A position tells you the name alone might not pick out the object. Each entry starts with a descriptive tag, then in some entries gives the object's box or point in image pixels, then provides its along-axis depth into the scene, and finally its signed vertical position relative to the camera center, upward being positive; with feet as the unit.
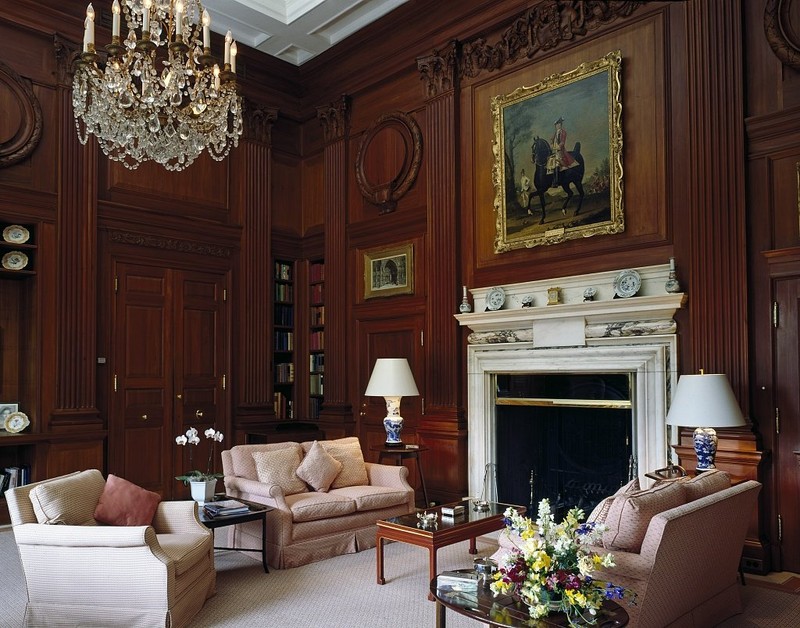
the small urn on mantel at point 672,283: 16.62 +1.36
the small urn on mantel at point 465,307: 21.07 +1.07
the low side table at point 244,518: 14.49 -3.70
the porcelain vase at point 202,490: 15.97 -3.34
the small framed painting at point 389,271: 23.50 +2.50
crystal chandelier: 13.62 +5.32
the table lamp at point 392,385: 20.47 -1.24
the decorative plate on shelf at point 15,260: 20.48 +2.56
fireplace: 17.22 -1.29
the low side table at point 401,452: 20.07 -3.17
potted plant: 15.97 -3.18
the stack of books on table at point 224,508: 15.02 -3.62
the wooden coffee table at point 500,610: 8.55 -3.49
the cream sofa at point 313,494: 15.98 -3.78
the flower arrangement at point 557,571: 8.39 -2.85
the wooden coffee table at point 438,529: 13.64 -3.82
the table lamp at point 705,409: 14.20 -1.43
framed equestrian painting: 18.35 +5.12
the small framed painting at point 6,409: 20.30 -1.83
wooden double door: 22.68 -0.83
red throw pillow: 13.01 -3.03
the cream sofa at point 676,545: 9.99 -3.15
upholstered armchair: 11.55 -3.74
